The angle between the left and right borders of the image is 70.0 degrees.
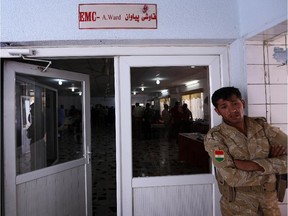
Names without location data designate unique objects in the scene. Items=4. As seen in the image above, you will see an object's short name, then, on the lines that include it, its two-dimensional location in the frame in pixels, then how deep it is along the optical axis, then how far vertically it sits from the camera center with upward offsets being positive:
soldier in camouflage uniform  1.49 -0.36
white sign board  1.86 +0.87
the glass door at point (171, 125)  2.04 -0.25
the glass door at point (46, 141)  2.10 -0.36
